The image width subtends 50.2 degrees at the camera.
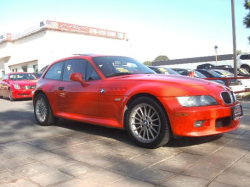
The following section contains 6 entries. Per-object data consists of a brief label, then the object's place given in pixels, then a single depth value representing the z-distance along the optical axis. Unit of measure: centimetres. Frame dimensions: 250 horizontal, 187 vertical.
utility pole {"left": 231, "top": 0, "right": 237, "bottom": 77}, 1162
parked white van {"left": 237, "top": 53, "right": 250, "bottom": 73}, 2826
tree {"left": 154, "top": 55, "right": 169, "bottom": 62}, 11788
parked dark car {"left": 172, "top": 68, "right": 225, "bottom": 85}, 1240
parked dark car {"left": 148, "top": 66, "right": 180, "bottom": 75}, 1042
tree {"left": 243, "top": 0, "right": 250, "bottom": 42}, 1551
